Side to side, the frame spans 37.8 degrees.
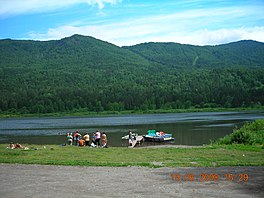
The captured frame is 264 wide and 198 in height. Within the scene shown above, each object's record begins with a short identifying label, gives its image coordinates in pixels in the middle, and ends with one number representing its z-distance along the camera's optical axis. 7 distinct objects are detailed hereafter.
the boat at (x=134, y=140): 45.63
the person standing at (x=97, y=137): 38.37
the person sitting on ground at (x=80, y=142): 37.28
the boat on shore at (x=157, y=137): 51.50
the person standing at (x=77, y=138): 40.10
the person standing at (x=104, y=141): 36.62
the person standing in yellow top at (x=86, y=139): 38.03
